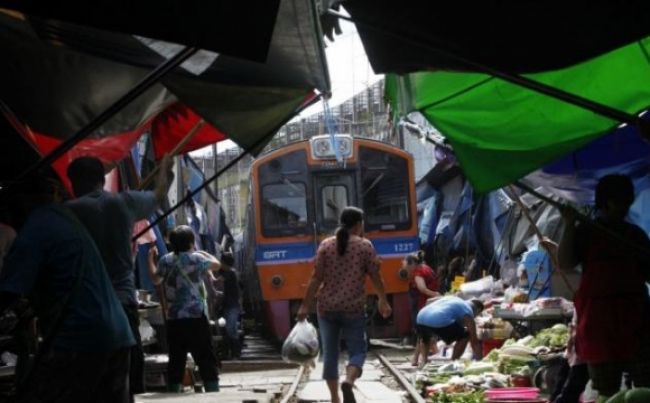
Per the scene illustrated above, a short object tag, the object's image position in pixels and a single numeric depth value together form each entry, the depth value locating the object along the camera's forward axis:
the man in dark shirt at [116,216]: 9.53
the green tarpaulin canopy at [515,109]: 9.94
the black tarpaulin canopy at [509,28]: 7.61
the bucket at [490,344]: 23.60
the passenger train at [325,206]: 32.46
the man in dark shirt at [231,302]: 29.84
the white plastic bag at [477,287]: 29.20
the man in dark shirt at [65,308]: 8.57
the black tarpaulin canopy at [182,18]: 7.05
